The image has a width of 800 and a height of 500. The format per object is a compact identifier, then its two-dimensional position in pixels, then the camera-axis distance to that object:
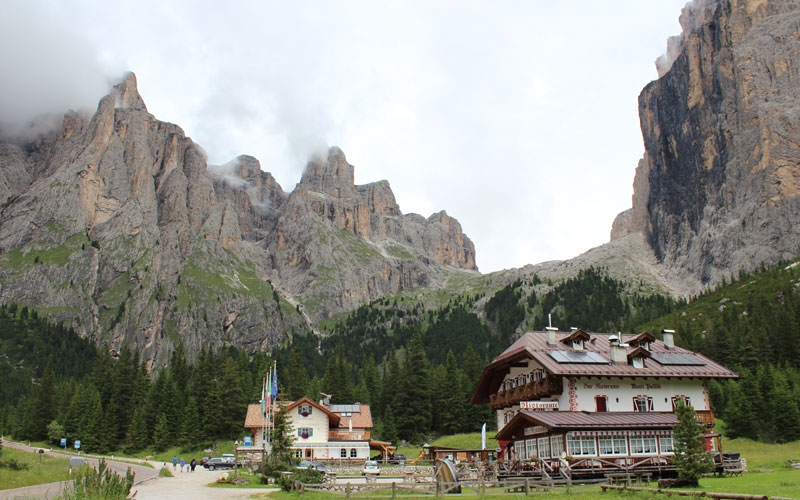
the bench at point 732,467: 41.44
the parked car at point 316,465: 53.18
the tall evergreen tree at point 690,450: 34.28
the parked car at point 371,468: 56.34
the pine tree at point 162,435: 99.18
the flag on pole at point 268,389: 59.91
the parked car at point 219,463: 72.95
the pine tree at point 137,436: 100.44
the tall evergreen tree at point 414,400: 103.25
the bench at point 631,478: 37.92
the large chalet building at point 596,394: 46.58
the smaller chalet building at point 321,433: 82.44
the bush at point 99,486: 19.80
